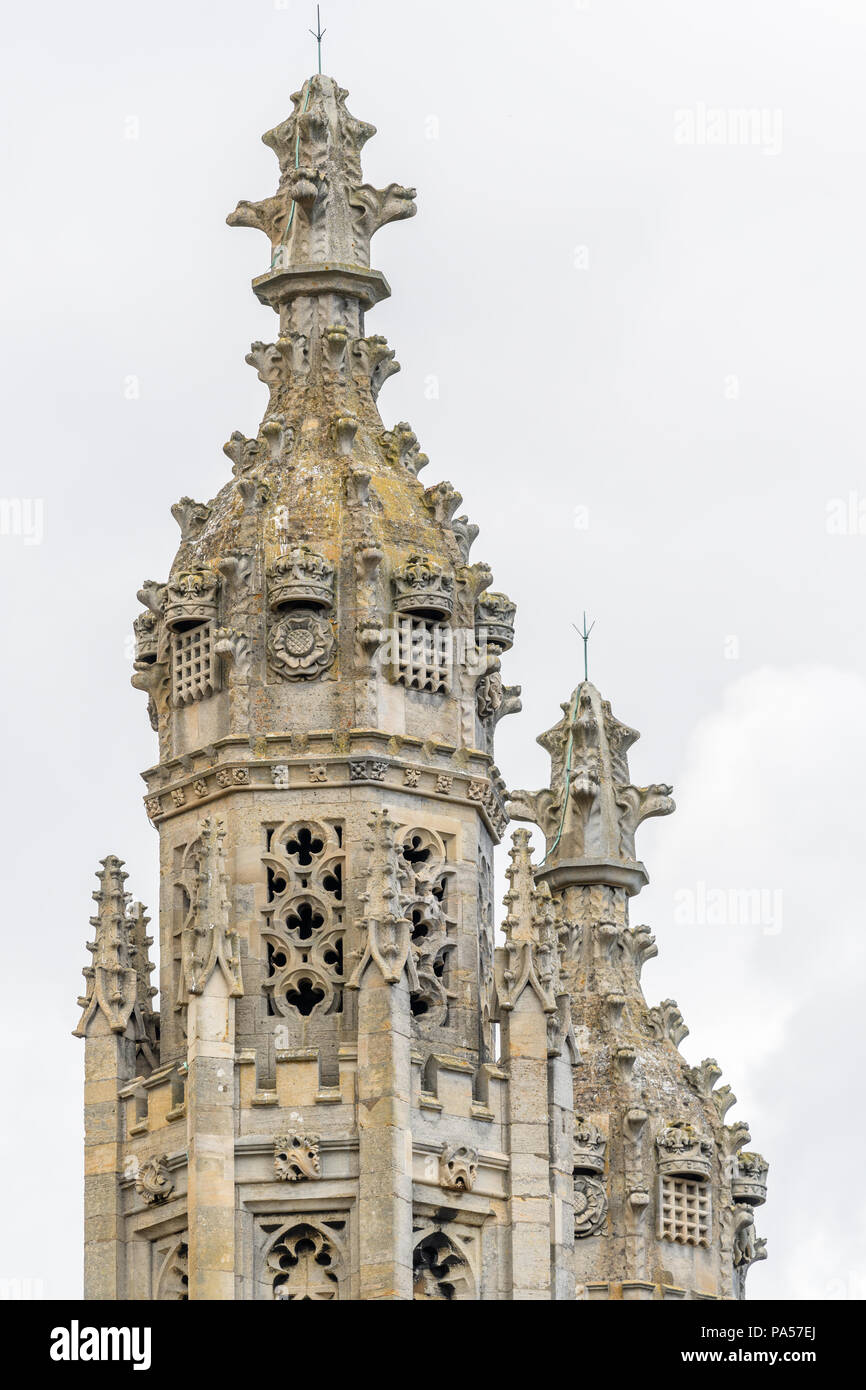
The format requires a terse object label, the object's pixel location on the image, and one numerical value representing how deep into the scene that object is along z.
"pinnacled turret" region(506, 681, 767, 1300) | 108.81
